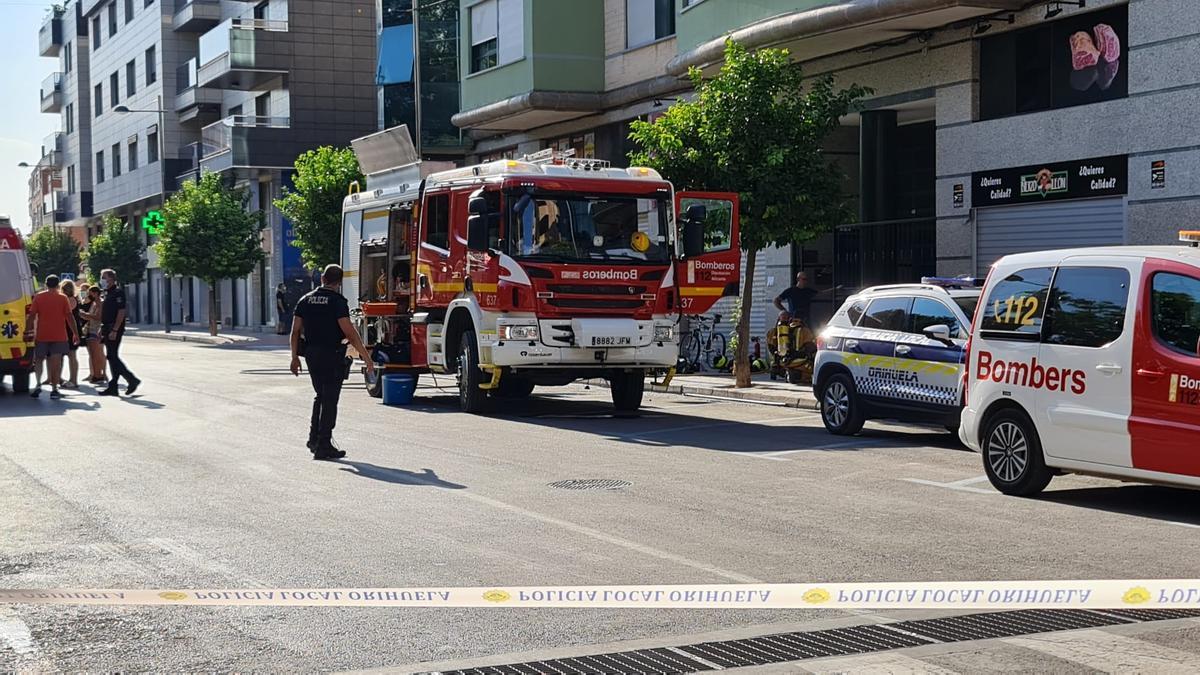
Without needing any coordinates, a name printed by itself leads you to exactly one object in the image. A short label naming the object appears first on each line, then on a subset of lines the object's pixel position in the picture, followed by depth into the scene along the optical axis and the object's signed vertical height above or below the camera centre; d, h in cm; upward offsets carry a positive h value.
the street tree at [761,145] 2120 +228
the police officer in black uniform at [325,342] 1361 -40
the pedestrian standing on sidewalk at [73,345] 2342 -69
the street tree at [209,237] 5147 +235
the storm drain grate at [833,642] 584 -150
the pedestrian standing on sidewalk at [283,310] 4882 -30
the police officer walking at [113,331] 2211 -43
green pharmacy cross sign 5156 +290
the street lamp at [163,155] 6047 +669
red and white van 951 -53
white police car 1423 -62
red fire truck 1755 +31
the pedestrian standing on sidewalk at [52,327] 2188 -36
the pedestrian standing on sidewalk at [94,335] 2462 -55
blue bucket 2028 -125
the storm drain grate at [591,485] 1131 -149
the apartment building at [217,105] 5478 +864
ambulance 2178 -7
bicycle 2758 -93
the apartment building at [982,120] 1875 +259
